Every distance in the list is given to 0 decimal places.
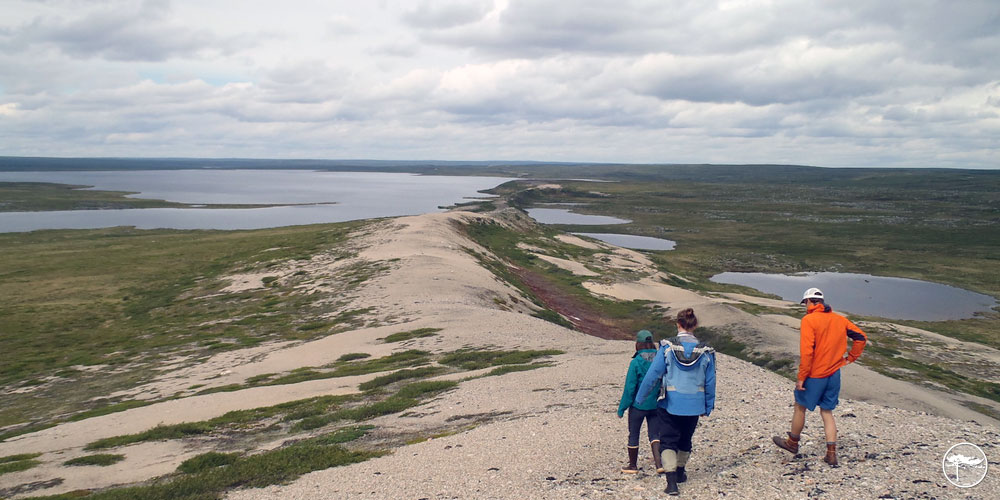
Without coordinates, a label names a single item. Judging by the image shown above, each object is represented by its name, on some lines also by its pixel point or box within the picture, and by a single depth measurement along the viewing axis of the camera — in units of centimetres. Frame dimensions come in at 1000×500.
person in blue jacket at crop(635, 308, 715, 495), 993
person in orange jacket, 1072
